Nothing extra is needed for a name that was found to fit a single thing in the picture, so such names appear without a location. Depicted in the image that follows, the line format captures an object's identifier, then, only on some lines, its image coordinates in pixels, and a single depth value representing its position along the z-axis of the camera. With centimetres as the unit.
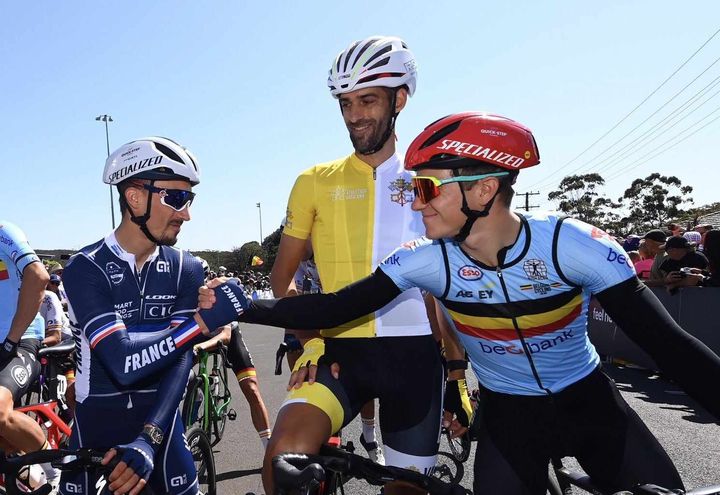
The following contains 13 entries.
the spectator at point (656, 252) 985
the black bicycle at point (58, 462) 208
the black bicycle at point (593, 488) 169
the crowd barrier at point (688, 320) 855
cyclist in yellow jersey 288
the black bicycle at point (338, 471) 148
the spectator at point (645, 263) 1103
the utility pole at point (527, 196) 8101
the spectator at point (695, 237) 1316
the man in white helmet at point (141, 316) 242
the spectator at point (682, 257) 953
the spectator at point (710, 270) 855
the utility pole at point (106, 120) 4928
